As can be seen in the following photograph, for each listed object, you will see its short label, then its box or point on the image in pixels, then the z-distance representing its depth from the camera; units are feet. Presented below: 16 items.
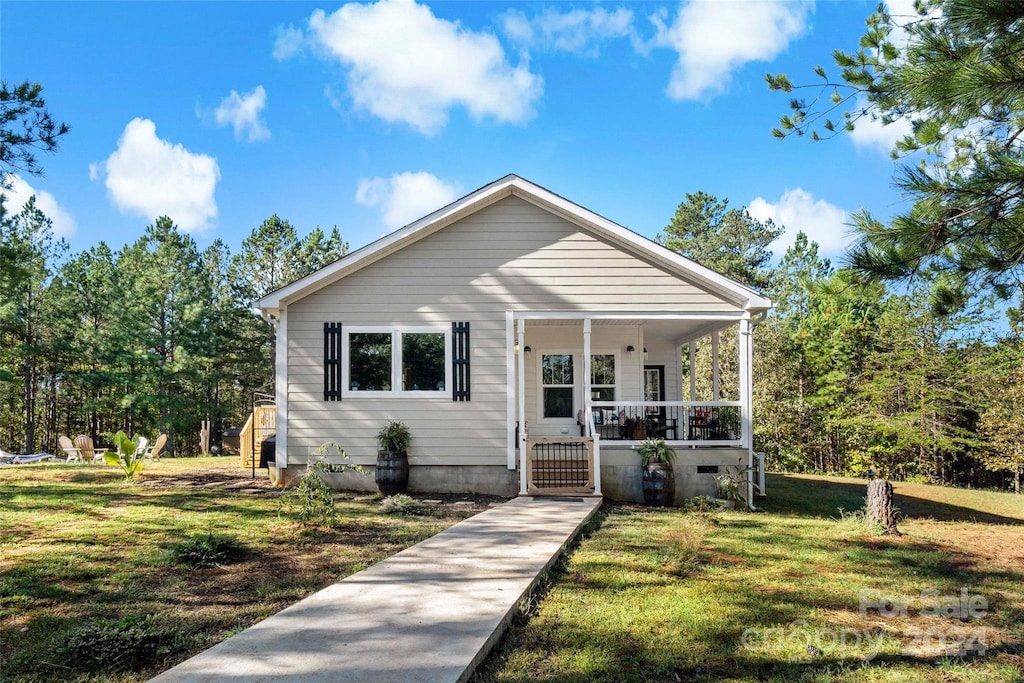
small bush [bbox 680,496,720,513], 30.10
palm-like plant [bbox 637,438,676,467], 32.76
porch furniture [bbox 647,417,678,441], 37.52
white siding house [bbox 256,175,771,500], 34.14
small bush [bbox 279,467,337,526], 23.80
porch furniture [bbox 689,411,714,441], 37.01
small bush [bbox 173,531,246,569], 17.97
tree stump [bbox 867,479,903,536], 26.07
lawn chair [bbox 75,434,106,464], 61.72
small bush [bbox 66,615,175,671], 11.02
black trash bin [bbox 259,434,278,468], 37.01
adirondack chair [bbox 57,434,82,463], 61.69
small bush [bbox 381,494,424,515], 27.40
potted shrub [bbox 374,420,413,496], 32.73
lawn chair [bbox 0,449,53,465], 69.92
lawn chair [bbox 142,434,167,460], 48.17
